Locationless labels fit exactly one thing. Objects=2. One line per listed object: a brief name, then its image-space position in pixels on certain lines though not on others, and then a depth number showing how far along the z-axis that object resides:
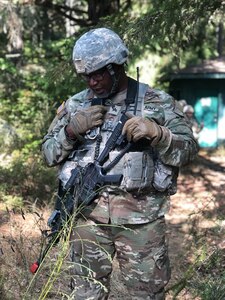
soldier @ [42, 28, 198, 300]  2.56
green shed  15.23
